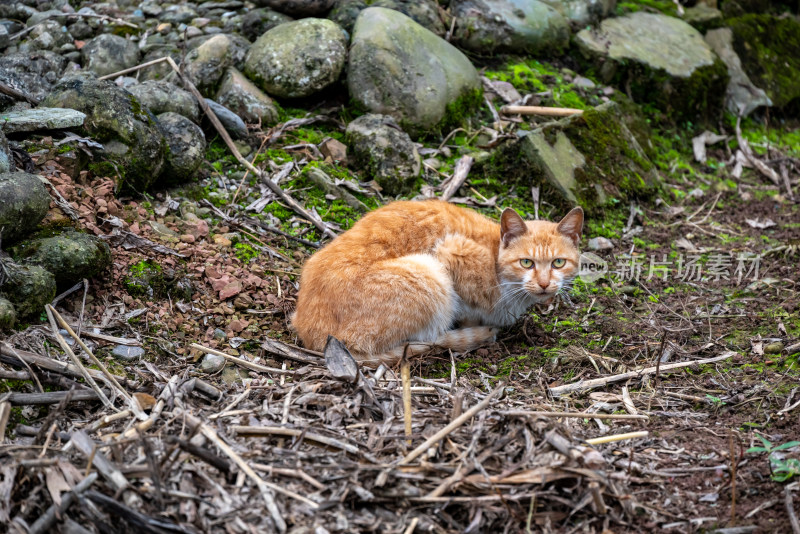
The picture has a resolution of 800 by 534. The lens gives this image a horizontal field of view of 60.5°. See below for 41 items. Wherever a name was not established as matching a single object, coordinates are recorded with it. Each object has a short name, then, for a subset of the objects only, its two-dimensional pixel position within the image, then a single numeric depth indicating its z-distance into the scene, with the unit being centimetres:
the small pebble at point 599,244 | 717
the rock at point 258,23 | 825
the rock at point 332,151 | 741
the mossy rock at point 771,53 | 1043
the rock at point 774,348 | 516
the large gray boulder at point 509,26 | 903
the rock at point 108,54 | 756
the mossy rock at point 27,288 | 444
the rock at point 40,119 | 553
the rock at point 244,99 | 745
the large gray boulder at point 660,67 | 941
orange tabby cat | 510
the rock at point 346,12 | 827
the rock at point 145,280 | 534
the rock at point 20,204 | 460
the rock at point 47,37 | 766
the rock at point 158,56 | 754
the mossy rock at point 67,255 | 475
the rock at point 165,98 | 672
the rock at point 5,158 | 502
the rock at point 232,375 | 475
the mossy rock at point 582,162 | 748
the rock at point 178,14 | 842
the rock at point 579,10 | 969
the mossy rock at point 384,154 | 726
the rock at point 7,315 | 425
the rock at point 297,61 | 760
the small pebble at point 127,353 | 472
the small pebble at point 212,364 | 486
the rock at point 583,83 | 918
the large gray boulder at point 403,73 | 768
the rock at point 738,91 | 1015
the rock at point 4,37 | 756
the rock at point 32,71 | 643
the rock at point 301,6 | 827
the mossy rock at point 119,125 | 594
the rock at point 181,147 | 646
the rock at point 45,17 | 802
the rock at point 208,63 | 744
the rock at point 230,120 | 722
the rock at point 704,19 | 1077
